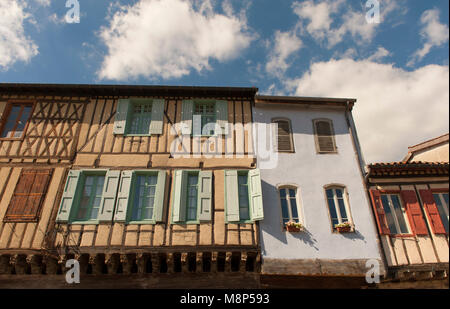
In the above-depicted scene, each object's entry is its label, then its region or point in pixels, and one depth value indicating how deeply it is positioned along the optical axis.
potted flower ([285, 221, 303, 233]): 7.78
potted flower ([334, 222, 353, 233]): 7.87
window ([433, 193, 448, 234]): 8.12
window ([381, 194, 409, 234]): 8.08
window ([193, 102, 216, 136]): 9.61
